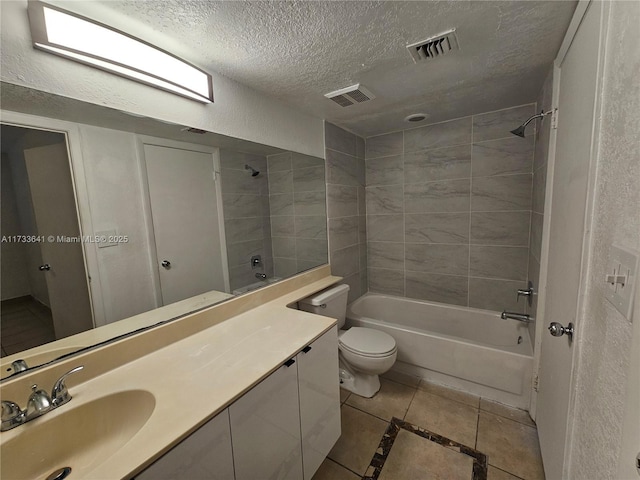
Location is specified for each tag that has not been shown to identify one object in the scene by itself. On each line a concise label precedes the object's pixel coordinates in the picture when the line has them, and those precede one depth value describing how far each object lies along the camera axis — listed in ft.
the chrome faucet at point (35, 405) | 2.35
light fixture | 2.75
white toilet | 5.88
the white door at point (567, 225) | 2.81
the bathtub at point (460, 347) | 5.75
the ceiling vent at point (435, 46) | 3.85
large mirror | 2.75
